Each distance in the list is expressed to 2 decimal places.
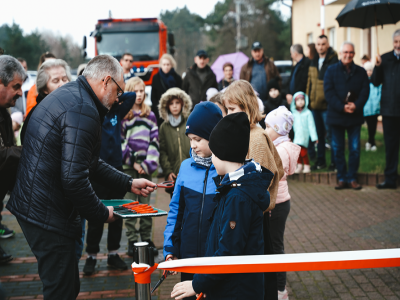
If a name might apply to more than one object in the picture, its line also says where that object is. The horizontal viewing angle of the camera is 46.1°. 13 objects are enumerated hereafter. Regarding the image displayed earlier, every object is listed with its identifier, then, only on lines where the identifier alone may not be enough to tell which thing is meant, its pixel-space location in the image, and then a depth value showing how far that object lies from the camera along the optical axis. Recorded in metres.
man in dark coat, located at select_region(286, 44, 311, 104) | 10.10
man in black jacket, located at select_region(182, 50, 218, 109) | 9.91
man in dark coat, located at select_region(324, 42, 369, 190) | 8.38
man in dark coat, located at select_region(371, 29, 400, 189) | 8.18
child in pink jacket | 4.29
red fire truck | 17.91
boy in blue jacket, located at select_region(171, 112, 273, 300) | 2.44
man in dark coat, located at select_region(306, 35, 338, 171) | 9.73
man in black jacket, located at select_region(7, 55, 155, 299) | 2.90
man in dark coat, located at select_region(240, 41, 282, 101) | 9.97
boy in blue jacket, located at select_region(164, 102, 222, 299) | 3.07
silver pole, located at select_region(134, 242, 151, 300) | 2.58
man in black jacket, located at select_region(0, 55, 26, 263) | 3.47
